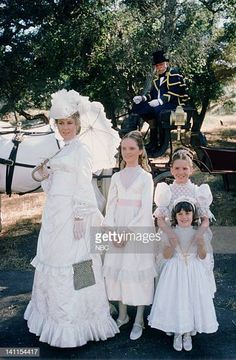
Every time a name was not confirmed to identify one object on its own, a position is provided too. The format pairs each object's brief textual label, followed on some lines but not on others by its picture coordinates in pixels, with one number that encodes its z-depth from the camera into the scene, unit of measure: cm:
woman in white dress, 319
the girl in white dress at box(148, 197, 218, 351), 316
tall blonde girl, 329
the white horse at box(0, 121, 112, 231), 535
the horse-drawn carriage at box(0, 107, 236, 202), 536
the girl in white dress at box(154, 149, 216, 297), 332
